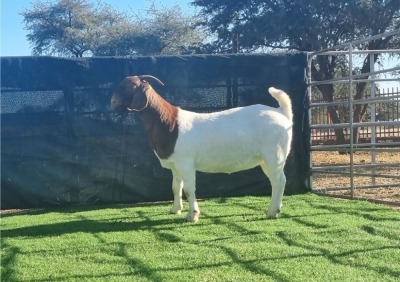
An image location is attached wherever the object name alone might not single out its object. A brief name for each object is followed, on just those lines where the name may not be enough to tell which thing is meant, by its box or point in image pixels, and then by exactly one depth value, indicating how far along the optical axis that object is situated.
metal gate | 8.75
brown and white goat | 7.15
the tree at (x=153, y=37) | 30.47
